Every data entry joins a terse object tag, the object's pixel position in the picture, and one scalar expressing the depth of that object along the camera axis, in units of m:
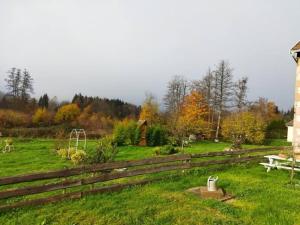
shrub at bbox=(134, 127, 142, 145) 23.14
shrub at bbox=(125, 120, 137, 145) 23.23
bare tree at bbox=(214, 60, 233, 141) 33.48
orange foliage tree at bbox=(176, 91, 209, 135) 27.14
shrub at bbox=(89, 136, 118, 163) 9.60
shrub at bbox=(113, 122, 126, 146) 22.85
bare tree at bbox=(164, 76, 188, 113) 40.28
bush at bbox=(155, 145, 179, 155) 17.47
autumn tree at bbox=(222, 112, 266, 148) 27.72
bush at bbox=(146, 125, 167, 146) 23.44
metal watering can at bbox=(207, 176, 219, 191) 6.80
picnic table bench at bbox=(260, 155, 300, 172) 10.21
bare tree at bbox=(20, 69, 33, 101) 55.70
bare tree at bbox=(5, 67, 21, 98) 55.12
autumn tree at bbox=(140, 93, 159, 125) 36.27
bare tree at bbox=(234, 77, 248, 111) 34.31
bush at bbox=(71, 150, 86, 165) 11.63
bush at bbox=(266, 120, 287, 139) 37.63
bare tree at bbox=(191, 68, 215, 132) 33.80
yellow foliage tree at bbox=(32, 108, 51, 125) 45.24
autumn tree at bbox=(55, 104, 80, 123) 49.10
